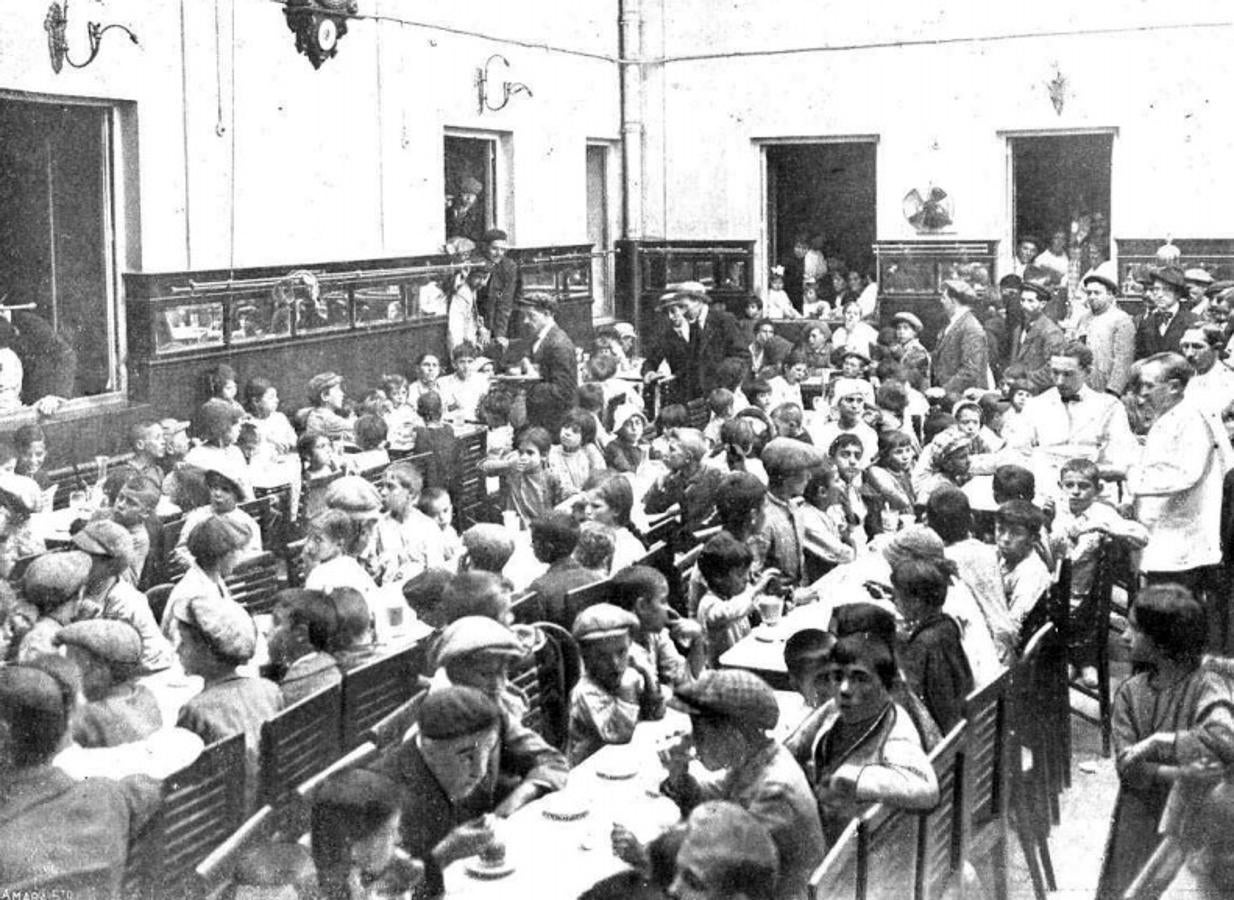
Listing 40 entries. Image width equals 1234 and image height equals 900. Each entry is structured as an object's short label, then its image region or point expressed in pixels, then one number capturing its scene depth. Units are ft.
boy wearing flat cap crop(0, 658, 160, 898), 11.37
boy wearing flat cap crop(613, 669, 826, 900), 12.16
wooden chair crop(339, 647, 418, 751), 15.51
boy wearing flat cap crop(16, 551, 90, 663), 17.01
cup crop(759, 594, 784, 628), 20.33
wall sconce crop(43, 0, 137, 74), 31.24
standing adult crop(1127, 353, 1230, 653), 22.33
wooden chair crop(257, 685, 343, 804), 14.03
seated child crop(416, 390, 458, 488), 28.58
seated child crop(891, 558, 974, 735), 16.16
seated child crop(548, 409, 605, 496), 27.89
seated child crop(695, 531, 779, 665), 19.56
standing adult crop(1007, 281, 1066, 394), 37.45
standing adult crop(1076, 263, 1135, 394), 37.86
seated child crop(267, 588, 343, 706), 15.93
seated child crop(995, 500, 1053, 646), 20.04
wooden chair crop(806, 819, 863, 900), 10.57
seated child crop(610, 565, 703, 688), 18.31
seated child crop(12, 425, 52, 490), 25.49
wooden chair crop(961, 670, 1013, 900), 14.23
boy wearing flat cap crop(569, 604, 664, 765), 16.53
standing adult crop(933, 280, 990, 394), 38.22
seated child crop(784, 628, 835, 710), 16.71
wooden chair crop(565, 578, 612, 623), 18.45
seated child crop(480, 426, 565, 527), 27.07
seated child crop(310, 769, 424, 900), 11.82
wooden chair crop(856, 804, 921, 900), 11.62
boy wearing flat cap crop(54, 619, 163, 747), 14.44
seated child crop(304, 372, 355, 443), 30.14
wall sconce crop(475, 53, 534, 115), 46.96
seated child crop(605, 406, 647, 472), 28.30
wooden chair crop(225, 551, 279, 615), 20.26
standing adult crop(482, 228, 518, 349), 44.91
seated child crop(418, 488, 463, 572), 23.77
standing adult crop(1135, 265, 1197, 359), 36.68
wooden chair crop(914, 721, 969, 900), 13.07
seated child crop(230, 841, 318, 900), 11.41
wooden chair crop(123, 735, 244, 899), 12.49
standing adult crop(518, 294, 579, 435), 31.83
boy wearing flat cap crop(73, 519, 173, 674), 18.40
